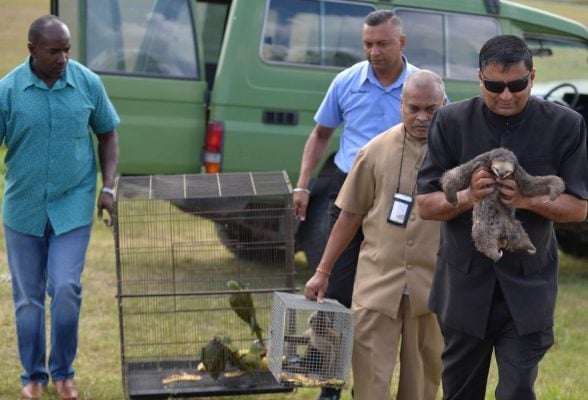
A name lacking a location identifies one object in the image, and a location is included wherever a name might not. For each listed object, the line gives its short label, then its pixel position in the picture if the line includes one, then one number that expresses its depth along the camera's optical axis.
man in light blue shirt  8.81
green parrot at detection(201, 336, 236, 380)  9.05
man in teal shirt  8.62
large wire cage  9.06
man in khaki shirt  7.45
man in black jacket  6.03
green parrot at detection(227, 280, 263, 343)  9.09
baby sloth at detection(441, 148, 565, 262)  5.85
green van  12.62
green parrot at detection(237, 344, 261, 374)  9.12
